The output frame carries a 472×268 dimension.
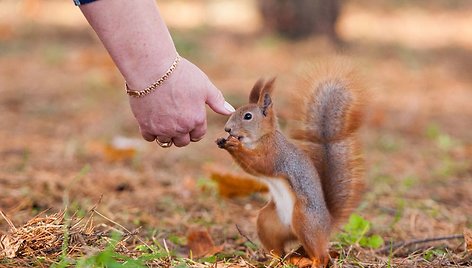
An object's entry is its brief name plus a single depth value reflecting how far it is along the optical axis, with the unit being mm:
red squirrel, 3237
